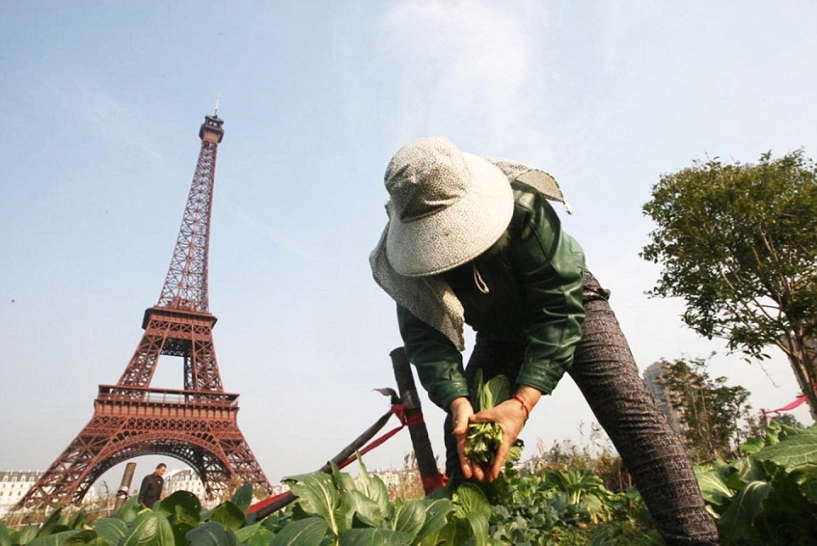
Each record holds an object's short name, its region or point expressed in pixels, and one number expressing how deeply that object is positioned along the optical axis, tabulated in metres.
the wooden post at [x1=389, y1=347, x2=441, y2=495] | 2.17
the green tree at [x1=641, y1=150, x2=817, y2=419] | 10.97
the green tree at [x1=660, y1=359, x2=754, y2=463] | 9.80
